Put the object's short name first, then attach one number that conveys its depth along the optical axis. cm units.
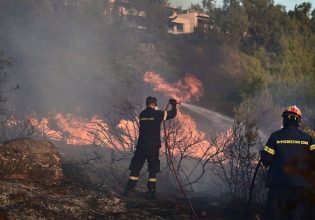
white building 5769
